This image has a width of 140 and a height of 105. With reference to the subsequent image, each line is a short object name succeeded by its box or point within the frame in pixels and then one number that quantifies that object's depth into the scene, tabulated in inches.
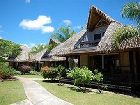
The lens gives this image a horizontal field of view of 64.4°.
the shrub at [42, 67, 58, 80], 484.8
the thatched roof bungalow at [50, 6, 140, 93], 328.6
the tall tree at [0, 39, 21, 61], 730.2
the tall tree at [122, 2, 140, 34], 275.4
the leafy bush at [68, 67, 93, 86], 321.2
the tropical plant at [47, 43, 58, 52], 900.2
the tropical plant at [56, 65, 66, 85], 481.5
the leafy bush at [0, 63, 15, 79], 507.1
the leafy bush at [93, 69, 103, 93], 319.0
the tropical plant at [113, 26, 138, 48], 294.4
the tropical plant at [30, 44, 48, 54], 1411.2
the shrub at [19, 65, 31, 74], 832.3
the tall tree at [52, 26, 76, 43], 1289.7
